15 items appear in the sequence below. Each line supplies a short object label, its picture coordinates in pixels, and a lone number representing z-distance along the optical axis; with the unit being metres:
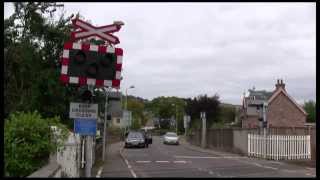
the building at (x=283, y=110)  72.25
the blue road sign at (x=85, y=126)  12.71
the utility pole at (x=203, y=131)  62.78
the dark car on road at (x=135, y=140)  59.28
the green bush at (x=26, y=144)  11.32
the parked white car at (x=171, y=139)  75.12
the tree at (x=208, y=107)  82.75
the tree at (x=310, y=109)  93.38
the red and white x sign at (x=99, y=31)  12.66
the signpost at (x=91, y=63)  12.22
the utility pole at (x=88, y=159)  12.76
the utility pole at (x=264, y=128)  39.34
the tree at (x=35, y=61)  25.77
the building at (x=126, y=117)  70.05
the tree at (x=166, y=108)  150.25
